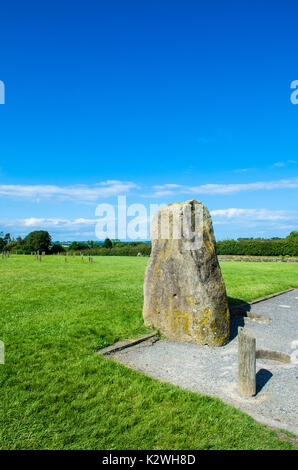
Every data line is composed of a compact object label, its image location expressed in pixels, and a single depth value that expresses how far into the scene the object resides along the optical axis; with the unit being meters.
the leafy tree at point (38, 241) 63.66
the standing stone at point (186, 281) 7.00
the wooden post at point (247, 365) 4.82
